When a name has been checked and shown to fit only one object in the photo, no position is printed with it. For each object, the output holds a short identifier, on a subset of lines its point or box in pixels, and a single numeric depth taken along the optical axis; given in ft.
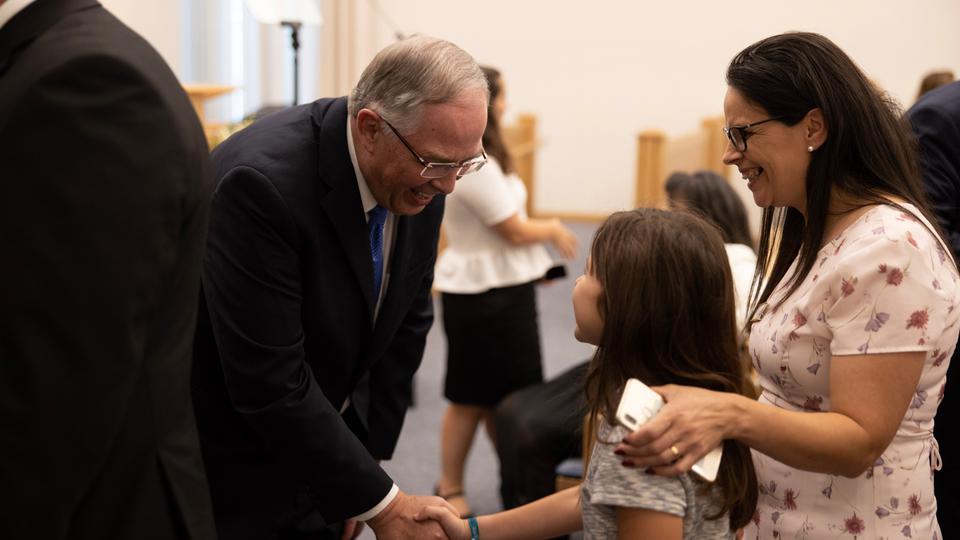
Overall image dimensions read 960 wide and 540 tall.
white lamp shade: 13.21
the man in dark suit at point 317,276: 5.90
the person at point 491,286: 12.51
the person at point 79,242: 3.72
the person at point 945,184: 8.09
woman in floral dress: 5.34
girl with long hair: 5.18
